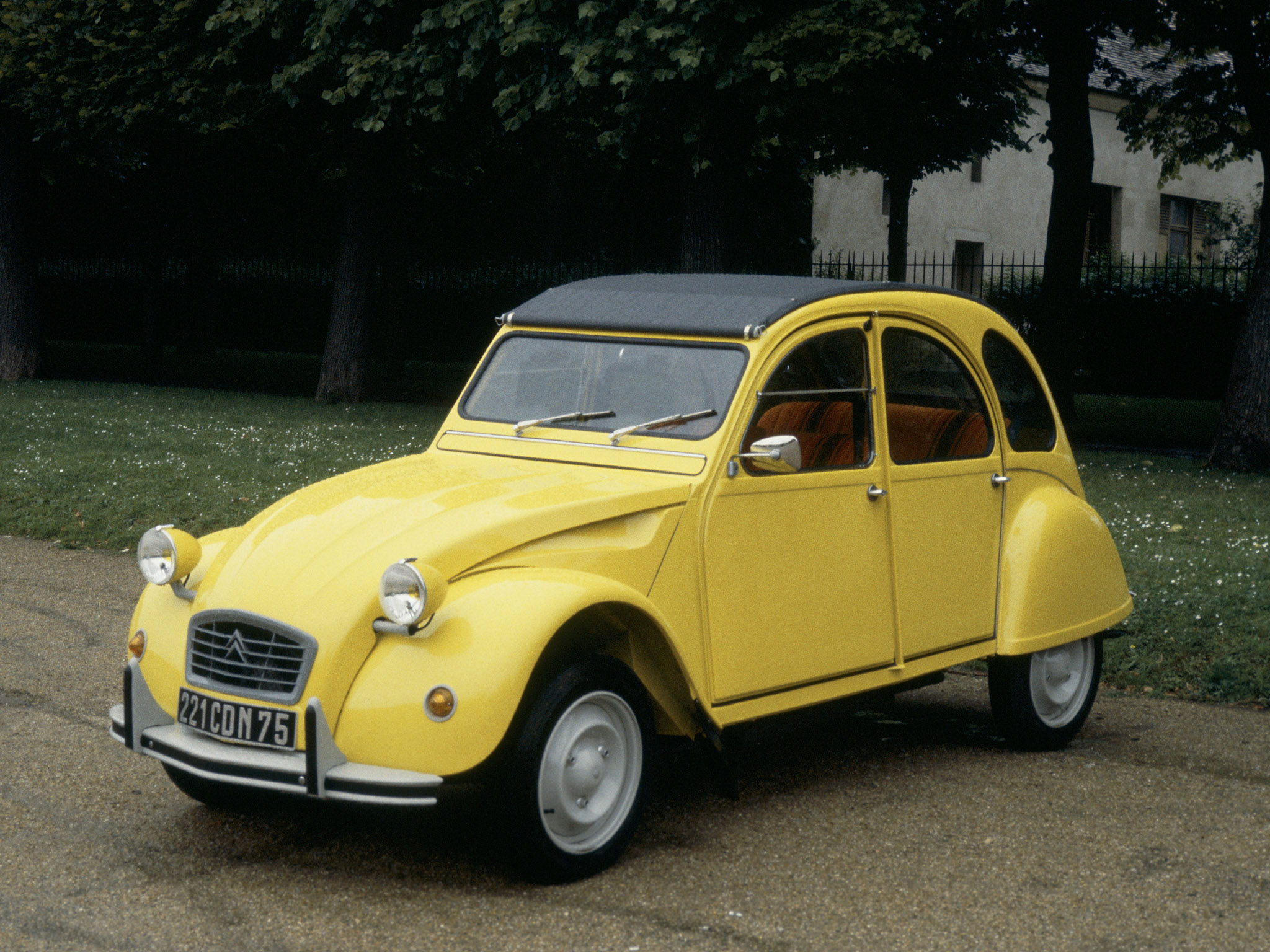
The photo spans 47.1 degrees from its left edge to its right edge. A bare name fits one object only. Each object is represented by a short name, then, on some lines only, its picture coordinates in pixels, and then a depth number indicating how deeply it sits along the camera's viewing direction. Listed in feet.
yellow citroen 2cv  13.35
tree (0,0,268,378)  62.08
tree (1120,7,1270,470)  45.78
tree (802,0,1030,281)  46.83
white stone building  112.47
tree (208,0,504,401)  52.70
